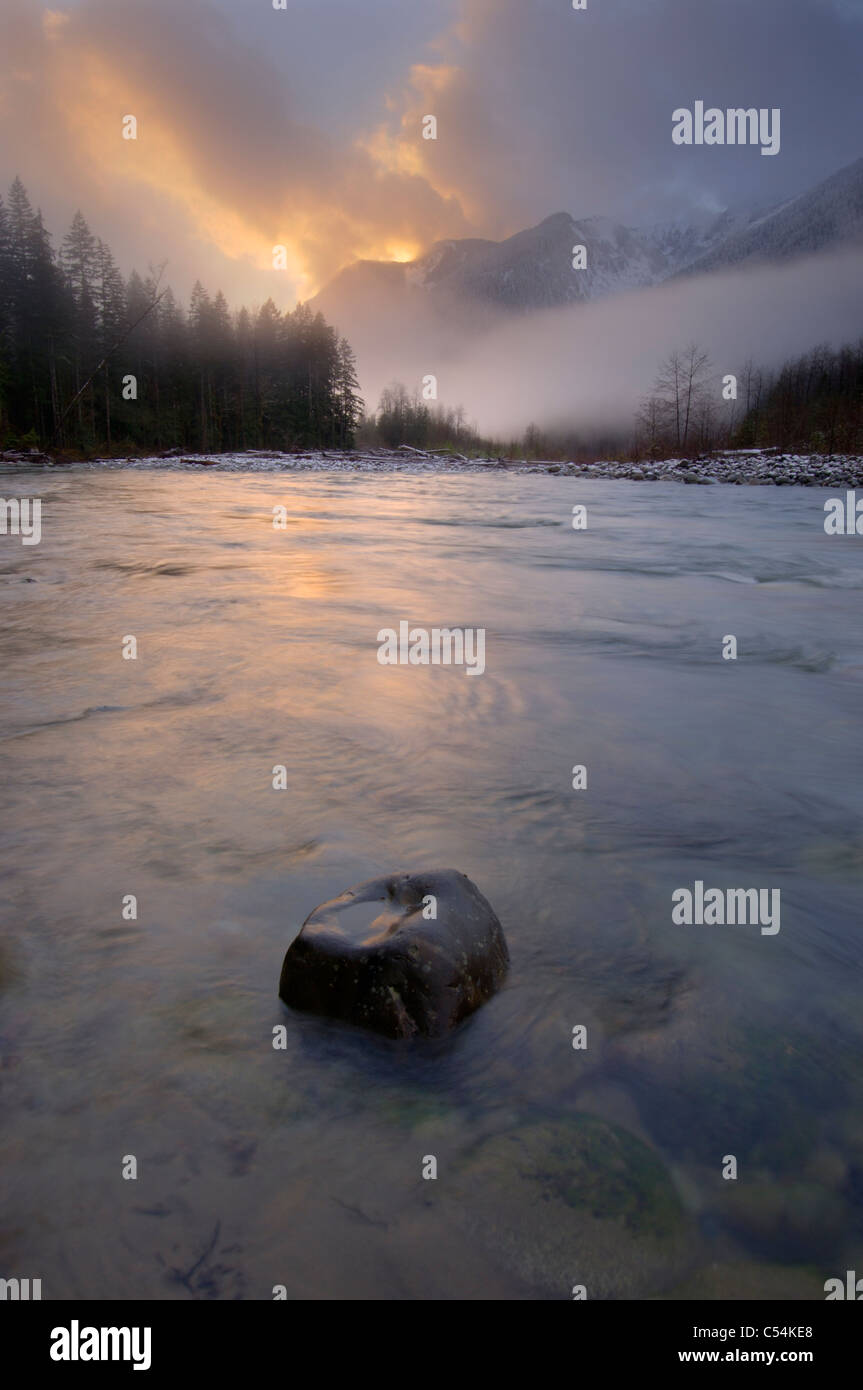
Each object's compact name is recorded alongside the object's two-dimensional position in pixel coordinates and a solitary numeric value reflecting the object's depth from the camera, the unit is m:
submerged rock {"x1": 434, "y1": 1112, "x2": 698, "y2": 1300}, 1.21
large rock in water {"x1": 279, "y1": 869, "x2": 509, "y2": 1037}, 1.63
